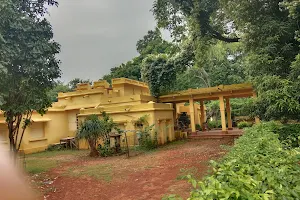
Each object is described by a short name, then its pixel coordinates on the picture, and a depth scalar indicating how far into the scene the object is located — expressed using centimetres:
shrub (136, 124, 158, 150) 1662
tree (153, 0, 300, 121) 882
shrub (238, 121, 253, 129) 2407
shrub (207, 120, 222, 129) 2832
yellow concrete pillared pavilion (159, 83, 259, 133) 1936
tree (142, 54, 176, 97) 2289
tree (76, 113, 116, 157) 1552
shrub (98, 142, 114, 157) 1550
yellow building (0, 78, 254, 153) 1816
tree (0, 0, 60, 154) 792
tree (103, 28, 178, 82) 3525
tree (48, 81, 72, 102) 3719
